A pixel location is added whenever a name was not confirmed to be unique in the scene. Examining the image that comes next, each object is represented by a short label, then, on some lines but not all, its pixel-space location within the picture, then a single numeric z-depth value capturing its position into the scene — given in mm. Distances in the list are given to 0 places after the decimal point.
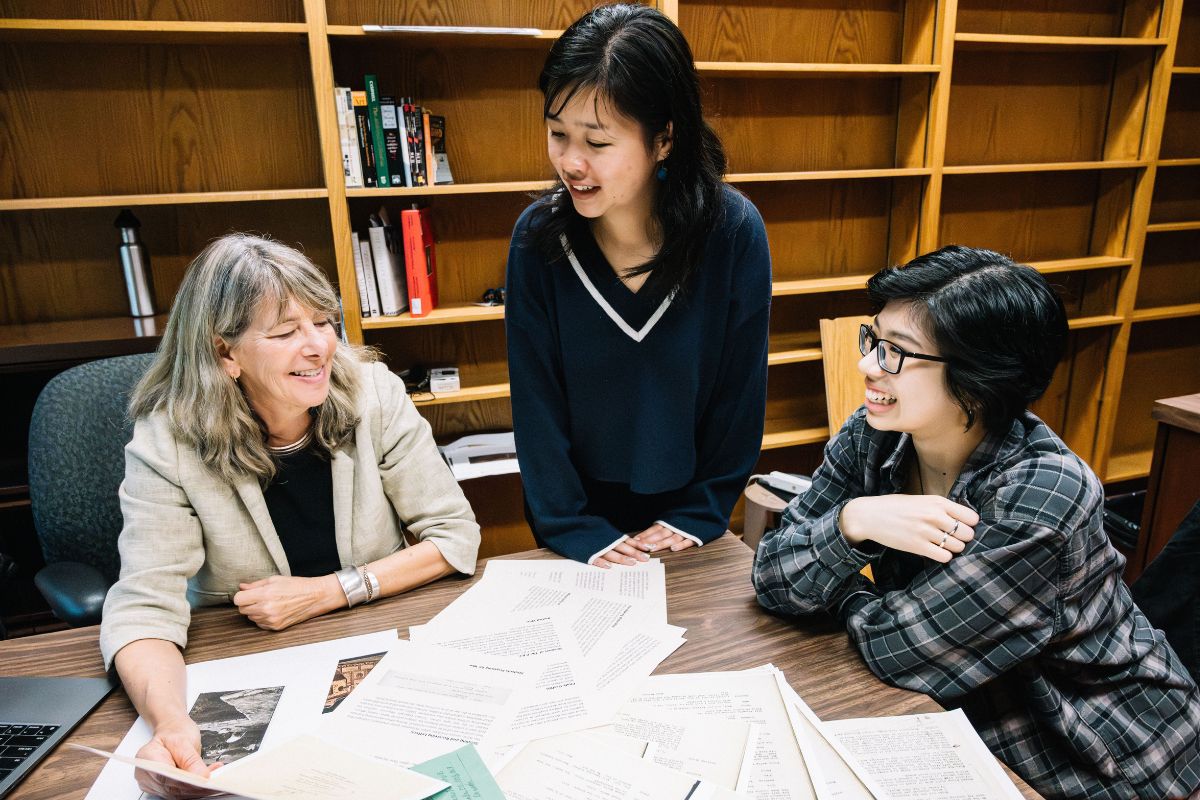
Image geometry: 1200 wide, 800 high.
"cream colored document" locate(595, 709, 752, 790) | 803
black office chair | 1400
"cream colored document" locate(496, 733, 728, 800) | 773
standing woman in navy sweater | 1224
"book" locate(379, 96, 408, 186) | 2273
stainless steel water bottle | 2285
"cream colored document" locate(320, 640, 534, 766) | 850
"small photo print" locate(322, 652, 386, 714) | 930
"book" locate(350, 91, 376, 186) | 2242
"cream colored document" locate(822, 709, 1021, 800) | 775
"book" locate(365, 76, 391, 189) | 2238
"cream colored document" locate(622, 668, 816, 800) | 784
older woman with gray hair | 1127
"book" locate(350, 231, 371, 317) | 2387
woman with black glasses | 929
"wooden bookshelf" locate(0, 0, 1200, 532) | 2295
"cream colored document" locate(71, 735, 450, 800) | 734
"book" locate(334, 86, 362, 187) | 2225
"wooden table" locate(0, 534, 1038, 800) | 893
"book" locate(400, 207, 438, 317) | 2389
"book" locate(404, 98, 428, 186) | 2301
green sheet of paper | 768
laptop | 850
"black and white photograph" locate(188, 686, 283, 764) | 853
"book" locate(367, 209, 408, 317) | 2393
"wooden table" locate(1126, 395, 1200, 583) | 2010
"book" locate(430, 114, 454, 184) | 2416
